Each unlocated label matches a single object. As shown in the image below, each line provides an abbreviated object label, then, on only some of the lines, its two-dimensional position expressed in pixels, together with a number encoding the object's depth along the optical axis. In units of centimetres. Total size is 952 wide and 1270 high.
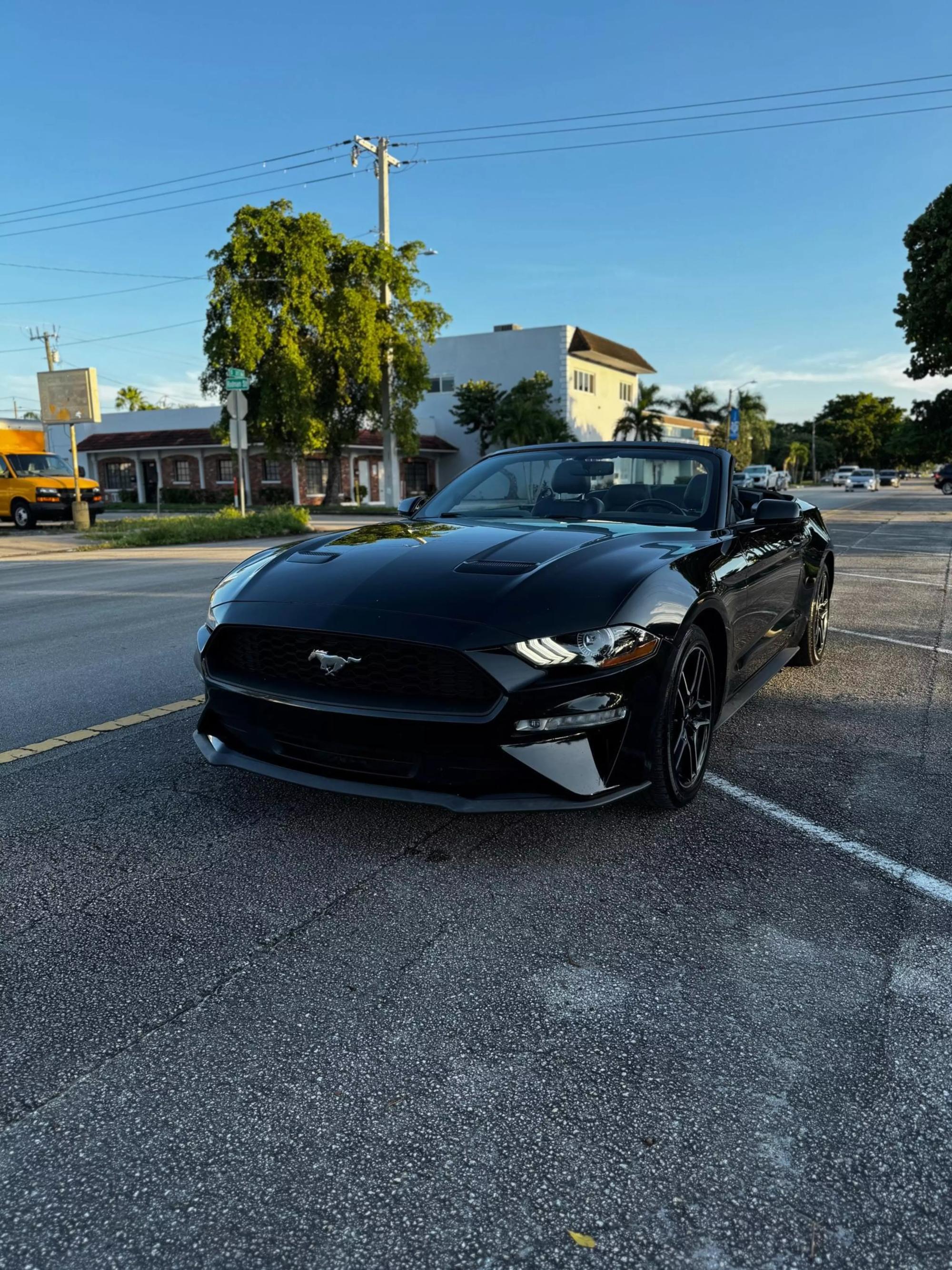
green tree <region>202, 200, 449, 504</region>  3256
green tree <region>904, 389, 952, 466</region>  3866
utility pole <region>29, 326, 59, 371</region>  6006
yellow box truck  2370
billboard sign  2389
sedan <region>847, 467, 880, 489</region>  6331
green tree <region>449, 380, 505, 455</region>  4959
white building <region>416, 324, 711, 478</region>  5103
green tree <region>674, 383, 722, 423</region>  7312
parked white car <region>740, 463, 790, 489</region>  3966
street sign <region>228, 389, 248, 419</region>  2034
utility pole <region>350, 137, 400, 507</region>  3369
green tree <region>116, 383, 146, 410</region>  9850
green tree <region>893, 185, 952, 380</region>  2669
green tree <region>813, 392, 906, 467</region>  12169
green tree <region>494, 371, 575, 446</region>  4647
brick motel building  4409
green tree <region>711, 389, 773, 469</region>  7159
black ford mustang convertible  287
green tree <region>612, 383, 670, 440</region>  5691
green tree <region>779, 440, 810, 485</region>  10644
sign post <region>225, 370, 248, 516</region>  1984
